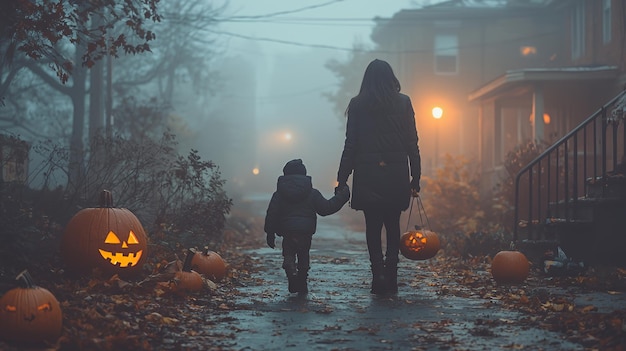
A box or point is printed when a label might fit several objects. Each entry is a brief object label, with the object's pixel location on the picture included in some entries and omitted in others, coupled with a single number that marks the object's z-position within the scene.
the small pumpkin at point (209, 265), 9.36
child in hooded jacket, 8.51
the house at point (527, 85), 10.85
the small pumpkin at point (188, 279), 8.02
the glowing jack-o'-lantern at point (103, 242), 8.40
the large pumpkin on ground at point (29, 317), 5.38
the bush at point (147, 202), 11.26
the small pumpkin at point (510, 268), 9.16
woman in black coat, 8.34
